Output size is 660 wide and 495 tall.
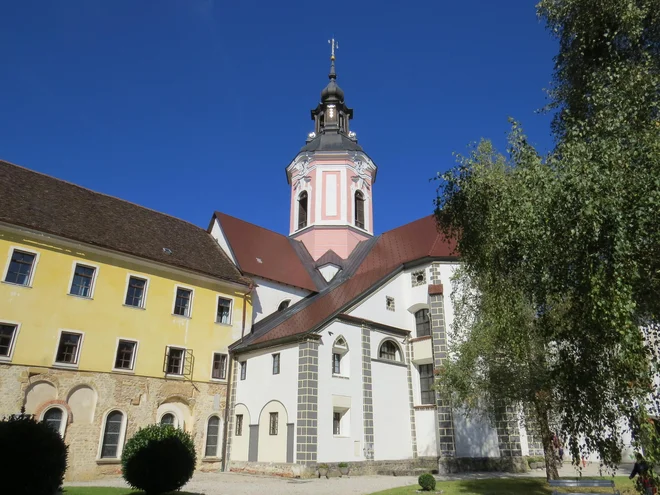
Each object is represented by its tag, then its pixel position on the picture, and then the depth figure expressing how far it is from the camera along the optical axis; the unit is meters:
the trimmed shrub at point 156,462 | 11.16
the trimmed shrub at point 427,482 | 13.33
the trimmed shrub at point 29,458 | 8.02
